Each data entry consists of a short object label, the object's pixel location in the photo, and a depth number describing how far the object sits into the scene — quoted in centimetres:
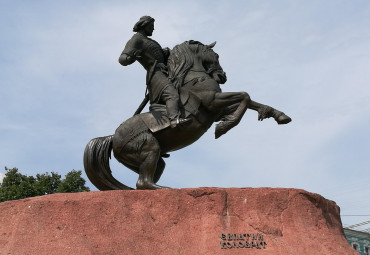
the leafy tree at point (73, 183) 2327
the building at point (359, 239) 3103
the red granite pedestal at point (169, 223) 762
